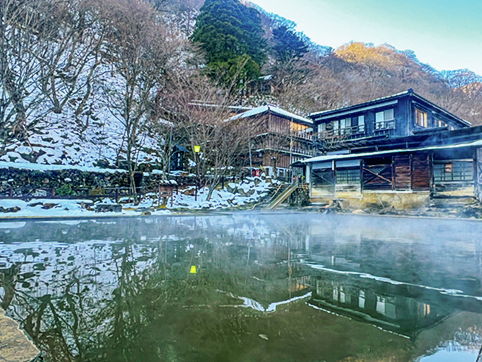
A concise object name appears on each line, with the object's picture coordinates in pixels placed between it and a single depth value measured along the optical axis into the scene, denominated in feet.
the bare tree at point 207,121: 74.59
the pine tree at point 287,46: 138.51
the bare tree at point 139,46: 71.00
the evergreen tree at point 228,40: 105.60
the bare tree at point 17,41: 49.19
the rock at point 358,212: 62.34
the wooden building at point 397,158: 60.29
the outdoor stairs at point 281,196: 72.82
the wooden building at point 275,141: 98.27
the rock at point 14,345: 6.04
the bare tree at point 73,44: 59.82
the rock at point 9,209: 48.24
